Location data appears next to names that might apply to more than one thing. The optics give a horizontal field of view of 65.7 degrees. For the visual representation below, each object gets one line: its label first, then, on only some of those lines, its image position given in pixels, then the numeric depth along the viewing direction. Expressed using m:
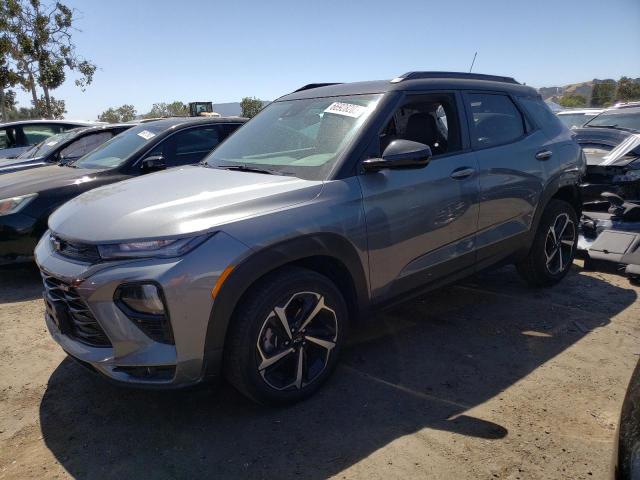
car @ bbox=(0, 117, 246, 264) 4.88
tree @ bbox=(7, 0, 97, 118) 20.41
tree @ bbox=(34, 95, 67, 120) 22.39
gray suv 2.39
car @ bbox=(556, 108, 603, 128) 9.86
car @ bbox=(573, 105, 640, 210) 5.66
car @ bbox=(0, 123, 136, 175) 7.60
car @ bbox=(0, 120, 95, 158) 10.63
